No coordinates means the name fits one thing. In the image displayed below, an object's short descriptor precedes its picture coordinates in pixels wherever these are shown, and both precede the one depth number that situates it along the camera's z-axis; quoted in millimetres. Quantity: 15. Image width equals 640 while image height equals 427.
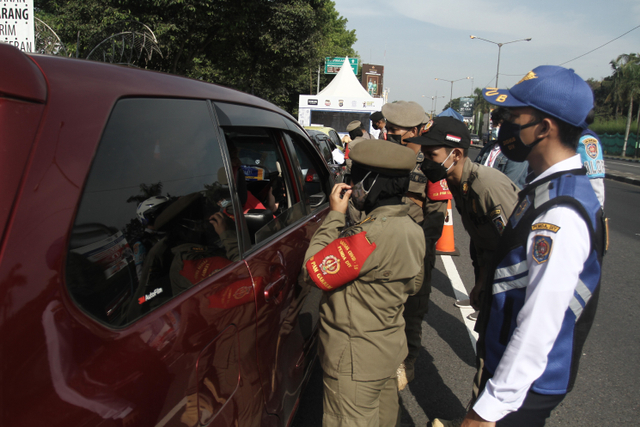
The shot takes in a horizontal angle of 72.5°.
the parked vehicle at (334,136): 13933
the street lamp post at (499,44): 36944
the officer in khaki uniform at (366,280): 1728
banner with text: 4348
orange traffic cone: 4605
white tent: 19422
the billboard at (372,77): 66362
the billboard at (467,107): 80125
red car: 836
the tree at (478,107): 68925
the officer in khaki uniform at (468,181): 2479
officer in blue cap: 1231
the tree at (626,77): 37750
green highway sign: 52819
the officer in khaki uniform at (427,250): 3004
